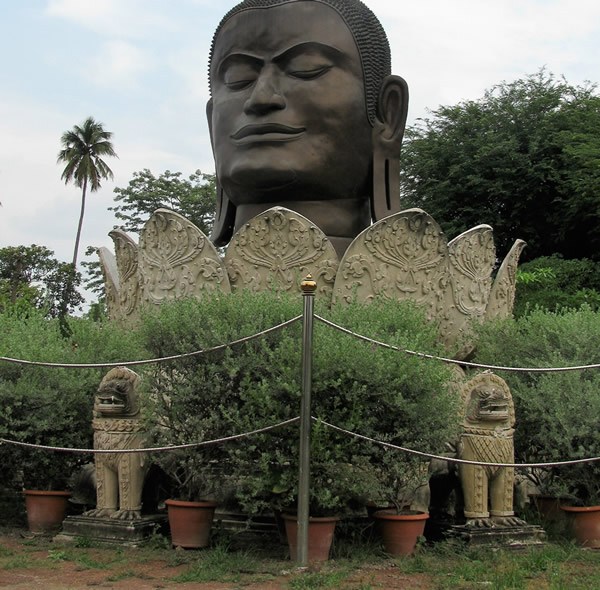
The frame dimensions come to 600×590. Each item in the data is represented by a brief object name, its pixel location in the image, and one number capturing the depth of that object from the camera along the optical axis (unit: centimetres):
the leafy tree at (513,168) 2117
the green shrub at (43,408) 611
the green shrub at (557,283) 1744
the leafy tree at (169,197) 2536
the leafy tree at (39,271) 2869
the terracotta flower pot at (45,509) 602
